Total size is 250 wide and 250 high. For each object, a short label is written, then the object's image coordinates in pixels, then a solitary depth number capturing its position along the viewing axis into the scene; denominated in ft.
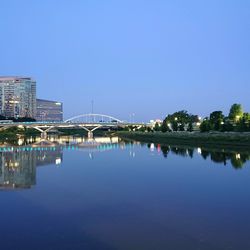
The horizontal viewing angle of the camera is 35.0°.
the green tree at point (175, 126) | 210.79
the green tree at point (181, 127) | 205.46
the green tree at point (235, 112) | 167.33
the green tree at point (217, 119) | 152.15
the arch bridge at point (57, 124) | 246.06
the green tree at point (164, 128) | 211.06
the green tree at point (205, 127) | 157.28
